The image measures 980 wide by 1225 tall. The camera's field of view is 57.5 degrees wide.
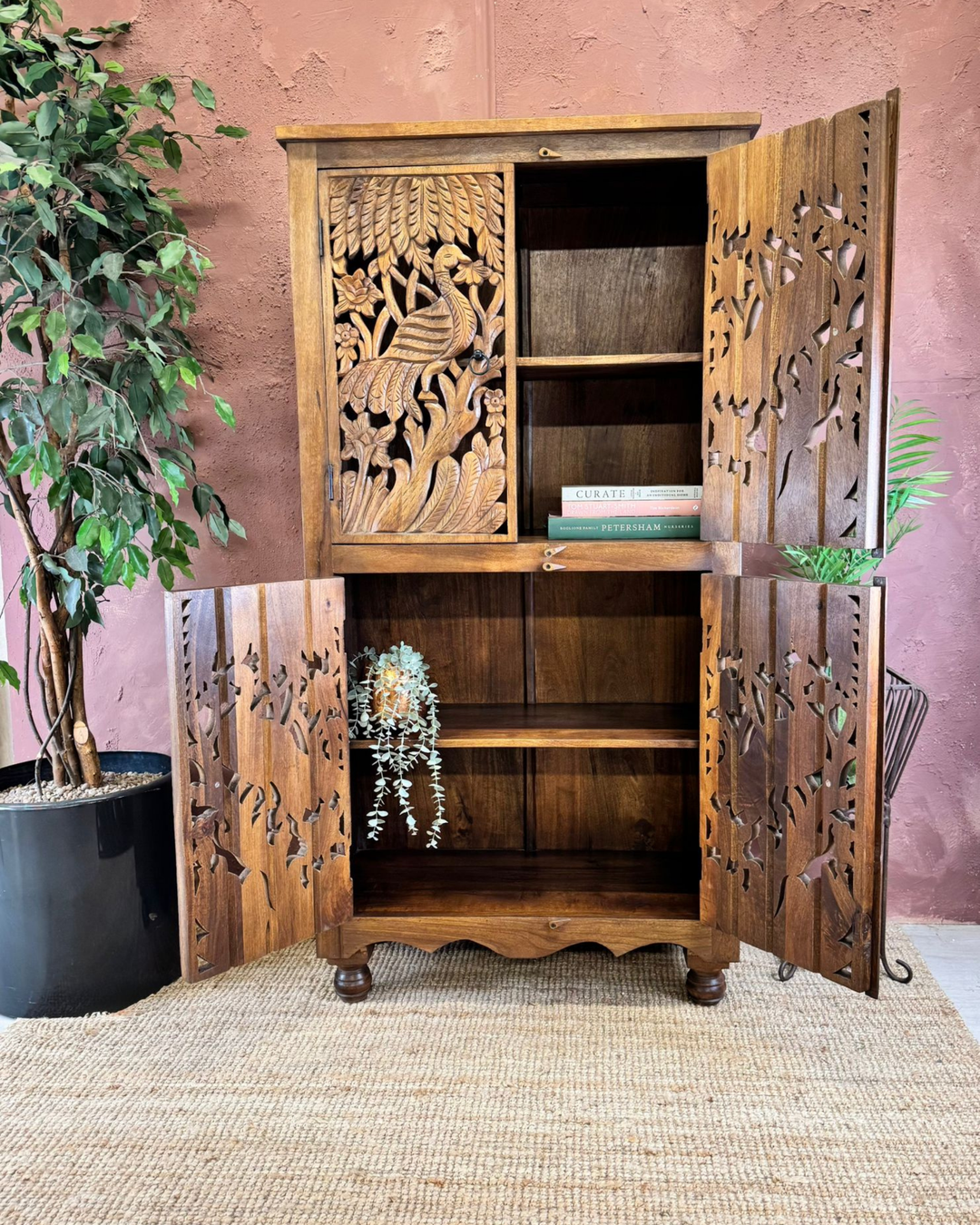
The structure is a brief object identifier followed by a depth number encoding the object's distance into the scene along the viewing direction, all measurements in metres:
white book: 2.15
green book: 2.14
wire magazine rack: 2.25
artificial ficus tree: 1.99
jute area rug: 1.57
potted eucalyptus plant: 2.22
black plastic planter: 2.17
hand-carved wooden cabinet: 1.82
